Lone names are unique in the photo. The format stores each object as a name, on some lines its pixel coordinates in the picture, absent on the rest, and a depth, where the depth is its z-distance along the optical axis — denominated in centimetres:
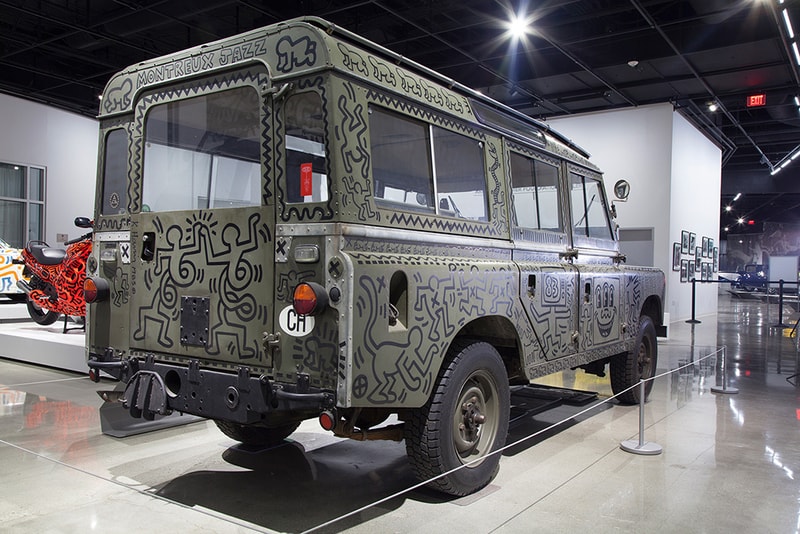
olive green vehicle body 307
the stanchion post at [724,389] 712
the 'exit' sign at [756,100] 1521
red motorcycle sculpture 857
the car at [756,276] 3056
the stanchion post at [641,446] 465
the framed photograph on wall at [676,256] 1545
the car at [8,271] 1253
